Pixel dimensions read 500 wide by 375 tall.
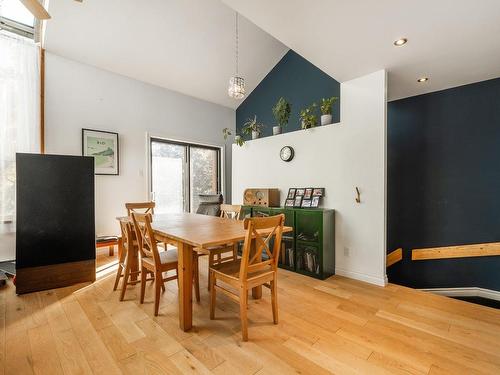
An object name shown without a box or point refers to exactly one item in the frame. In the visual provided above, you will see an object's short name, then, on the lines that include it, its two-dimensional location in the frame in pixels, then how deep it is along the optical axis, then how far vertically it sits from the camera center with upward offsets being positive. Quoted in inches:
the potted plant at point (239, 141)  173.3 +34.1
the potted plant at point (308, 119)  135.9 +39.2
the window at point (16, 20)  125.6 +94.4
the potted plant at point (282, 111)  149.3 +48.3
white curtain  127.6 +41.2
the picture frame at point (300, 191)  139.3 -2.4
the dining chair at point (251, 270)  71.2 -28.3
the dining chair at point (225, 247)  104.7 -27.6
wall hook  118.7 -4.7
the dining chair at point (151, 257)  83.3 -27.4
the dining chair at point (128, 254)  97.8 -28.5
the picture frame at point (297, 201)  137.1 -8.2
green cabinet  119.6 -29.6
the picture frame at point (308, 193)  135.6 -3.5
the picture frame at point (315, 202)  131.8 -8.5
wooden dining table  70.5 -15.6
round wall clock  145.5 +21.2
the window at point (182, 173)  191.5 +12.6
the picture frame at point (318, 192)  132.2 -2.9
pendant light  108.5 +46.2
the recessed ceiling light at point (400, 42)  89.1 +55.5
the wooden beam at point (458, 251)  122.8 -36.4
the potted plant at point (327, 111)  131.5 +42.9
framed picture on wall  152.1 +25.9
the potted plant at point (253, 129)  170.4 +42.4
